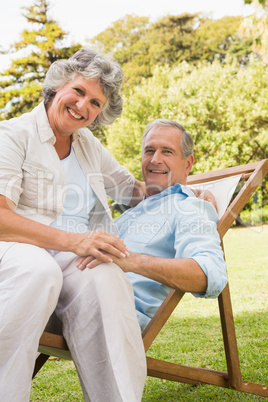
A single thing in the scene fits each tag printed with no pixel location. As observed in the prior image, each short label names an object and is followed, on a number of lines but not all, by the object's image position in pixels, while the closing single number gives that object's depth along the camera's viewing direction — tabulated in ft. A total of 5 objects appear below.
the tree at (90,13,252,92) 90.48
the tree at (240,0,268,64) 42.93
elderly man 6.74
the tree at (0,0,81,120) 62.95
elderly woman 5.74
